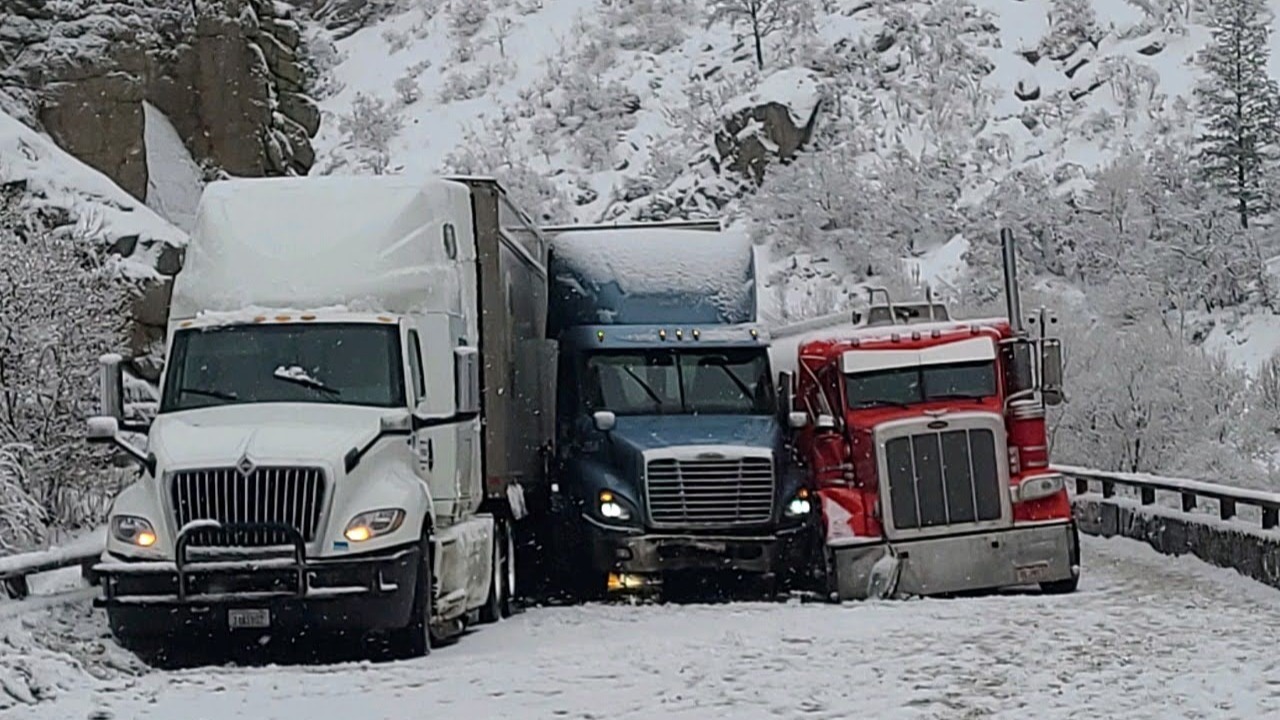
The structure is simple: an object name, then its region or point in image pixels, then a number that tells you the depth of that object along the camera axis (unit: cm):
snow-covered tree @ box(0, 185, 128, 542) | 2329
